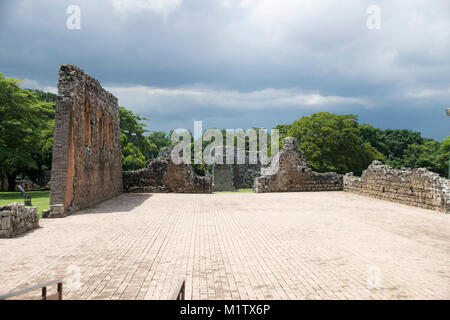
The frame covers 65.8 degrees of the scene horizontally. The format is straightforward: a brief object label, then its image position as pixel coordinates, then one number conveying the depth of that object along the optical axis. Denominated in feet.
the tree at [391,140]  167.32
